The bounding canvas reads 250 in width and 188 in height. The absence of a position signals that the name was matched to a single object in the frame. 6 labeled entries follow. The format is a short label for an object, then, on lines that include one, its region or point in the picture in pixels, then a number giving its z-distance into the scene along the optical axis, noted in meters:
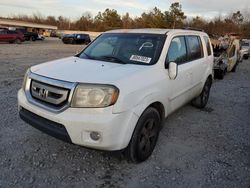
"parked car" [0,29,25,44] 20.92
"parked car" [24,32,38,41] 26.83
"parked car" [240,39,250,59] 17.04
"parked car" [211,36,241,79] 8.21
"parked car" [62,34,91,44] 26.43
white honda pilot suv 2.13
